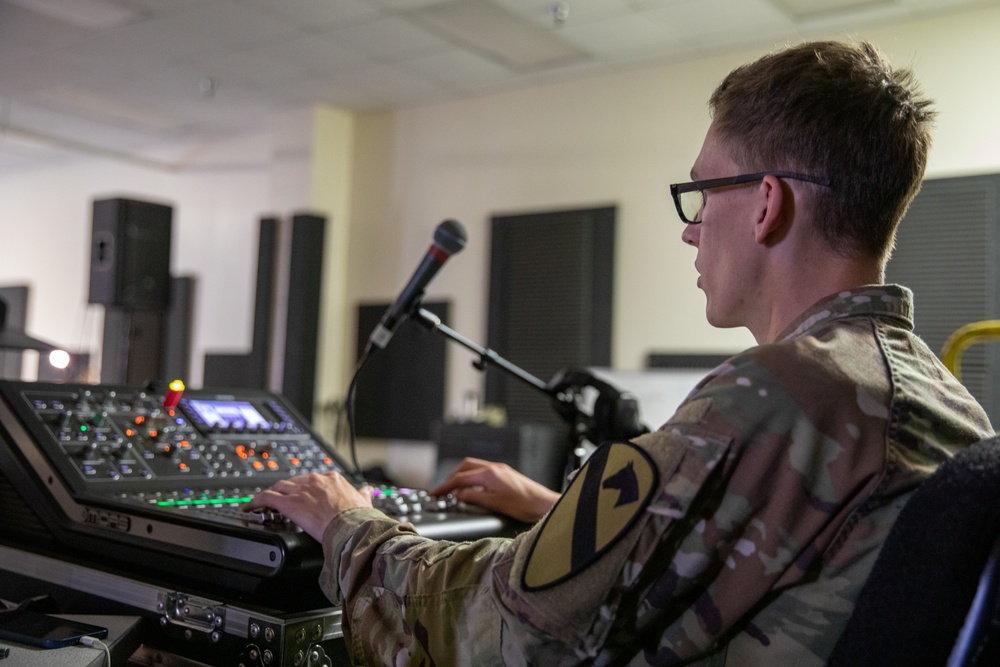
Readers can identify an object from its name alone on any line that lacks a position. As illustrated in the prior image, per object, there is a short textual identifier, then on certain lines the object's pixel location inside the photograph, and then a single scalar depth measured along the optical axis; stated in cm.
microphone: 159
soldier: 82
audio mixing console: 109
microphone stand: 164
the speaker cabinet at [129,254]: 530
